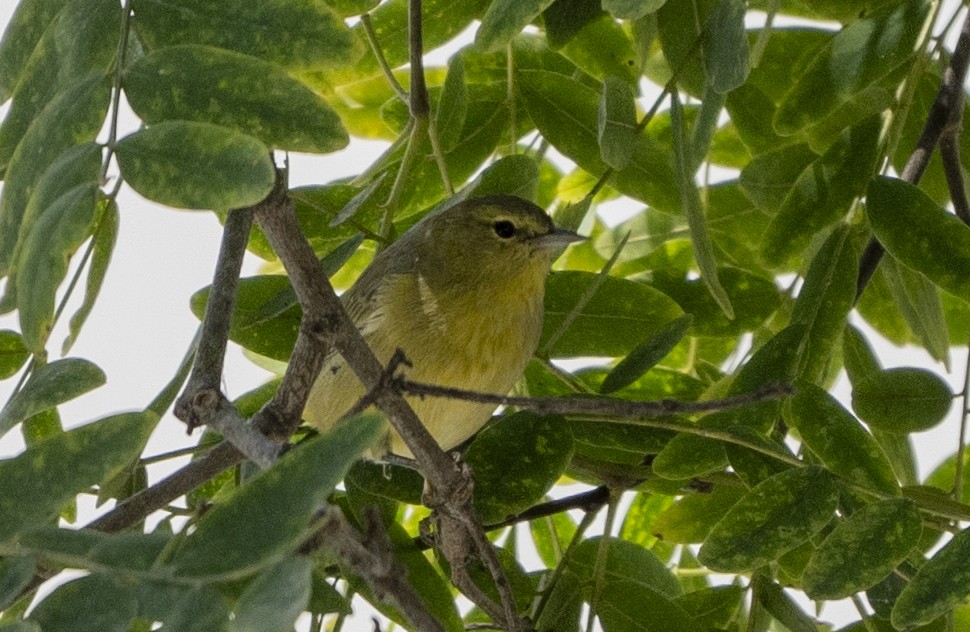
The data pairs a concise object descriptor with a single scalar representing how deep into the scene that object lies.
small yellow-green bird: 4.99
